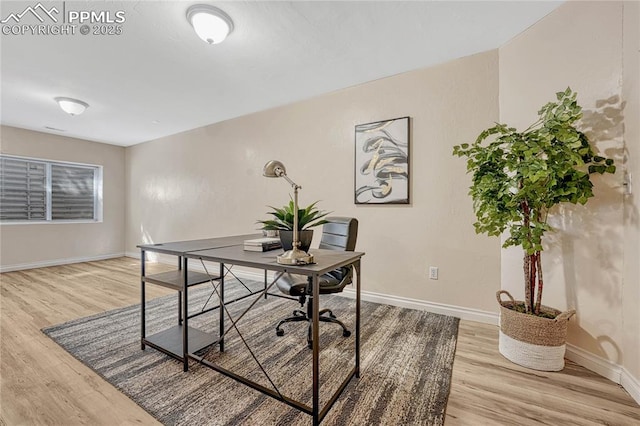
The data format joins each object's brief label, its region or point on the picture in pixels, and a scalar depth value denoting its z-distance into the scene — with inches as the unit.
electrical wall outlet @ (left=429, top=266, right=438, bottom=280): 103.4
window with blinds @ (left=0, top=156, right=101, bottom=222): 177.0
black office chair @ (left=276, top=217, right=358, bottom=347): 77.6
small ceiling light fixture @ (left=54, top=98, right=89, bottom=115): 130.9
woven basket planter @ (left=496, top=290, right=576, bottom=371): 66.4
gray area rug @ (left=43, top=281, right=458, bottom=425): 53.8
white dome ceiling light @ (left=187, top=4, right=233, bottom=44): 73.0
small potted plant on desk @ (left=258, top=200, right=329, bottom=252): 59.4
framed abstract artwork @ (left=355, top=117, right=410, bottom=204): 108.6
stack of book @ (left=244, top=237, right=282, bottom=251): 67.4
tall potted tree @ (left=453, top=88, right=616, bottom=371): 61.9
